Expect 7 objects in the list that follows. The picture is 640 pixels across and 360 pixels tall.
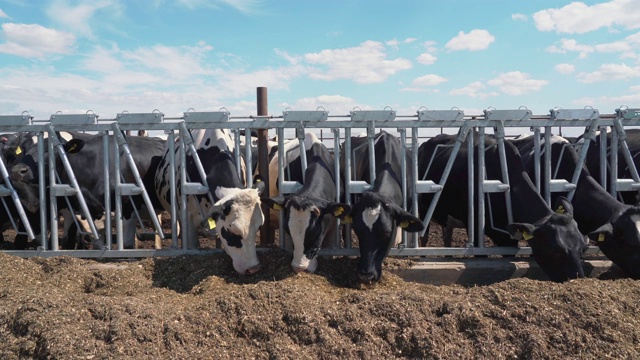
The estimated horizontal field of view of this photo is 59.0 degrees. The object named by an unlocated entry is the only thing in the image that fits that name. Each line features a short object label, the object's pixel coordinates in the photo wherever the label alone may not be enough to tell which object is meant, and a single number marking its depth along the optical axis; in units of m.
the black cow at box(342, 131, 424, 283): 6.21
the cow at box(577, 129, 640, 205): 8.41
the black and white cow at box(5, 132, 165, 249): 7.79
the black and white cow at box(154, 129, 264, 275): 6.49
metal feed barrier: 7.07
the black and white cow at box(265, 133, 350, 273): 6.32
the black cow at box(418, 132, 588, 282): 6.25
